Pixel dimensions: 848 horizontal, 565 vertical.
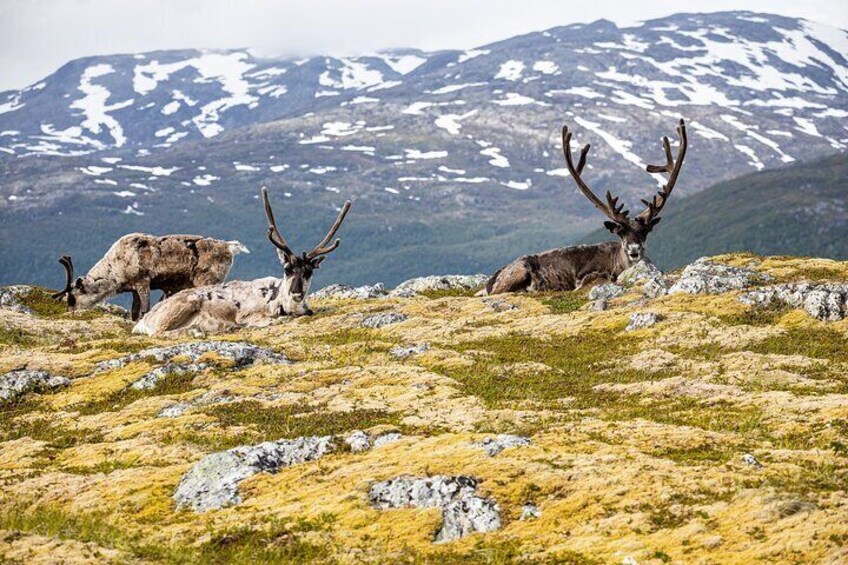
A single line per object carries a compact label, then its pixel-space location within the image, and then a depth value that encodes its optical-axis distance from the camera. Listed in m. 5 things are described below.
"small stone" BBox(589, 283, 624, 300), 38.12
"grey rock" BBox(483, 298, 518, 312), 38.09
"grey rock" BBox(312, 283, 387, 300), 48.38
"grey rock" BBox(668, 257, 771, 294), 34.75
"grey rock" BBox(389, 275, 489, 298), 50.22
